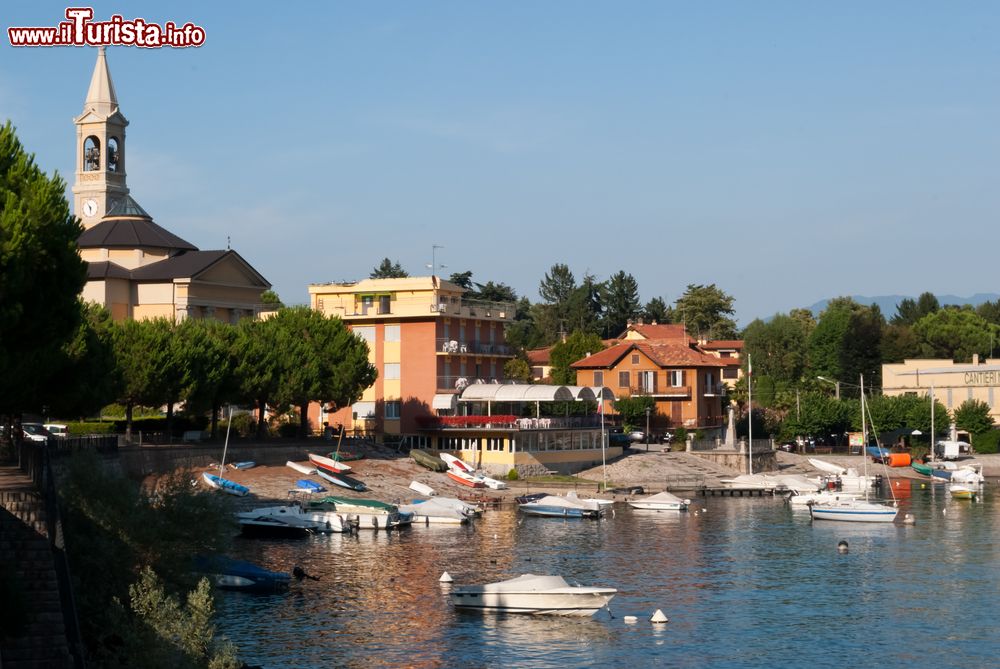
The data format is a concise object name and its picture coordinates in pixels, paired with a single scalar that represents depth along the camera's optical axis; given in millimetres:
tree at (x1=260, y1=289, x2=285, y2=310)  155775
